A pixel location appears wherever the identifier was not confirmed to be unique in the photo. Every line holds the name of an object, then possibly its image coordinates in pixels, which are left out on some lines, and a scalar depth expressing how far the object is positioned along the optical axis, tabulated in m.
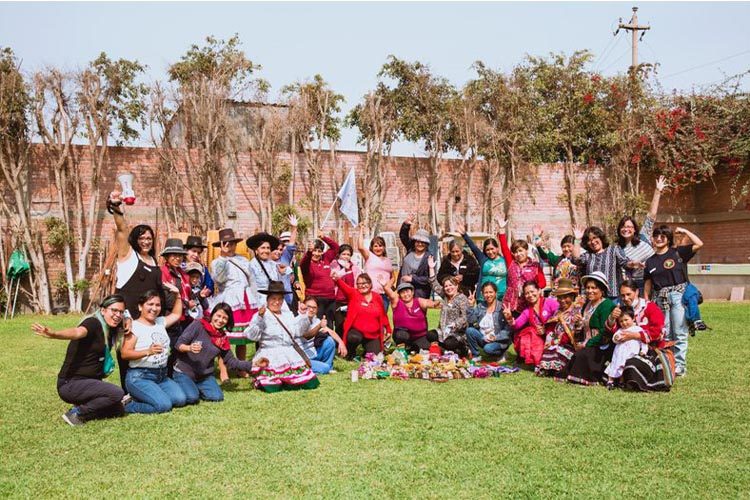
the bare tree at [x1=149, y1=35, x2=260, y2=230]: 16.50
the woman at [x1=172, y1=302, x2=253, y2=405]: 6.34
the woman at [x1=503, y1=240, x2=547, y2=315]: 8.52
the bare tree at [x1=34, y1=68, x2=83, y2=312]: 15.12
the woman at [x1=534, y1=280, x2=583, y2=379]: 7.32
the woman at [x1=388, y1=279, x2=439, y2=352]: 8.76
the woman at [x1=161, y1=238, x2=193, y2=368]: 6.82
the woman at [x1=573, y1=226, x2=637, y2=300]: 7.49
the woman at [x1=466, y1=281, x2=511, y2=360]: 8.25
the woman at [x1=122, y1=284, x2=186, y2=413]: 5.83
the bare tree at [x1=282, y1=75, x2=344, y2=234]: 17.42
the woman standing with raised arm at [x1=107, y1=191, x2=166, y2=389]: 6.03
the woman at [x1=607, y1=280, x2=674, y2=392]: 6.41
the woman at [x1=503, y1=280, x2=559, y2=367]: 7.94
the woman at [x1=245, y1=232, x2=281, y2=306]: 7.97
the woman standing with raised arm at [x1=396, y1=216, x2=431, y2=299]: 9.36
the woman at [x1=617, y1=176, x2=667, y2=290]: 7.52
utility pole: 23.31
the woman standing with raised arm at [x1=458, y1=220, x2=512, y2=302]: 8.89
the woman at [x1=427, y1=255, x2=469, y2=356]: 8.57
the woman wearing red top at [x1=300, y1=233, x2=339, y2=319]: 9.24
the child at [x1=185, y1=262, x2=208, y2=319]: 7.31
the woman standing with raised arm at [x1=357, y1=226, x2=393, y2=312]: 9.42
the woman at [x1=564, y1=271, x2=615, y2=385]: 6.86
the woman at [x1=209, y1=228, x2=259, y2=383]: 7.71
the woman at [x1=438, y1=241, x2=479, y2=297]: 9.36
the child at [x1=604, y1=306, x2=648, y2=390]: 6.57
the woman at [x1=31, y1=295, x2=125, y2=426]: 5.49
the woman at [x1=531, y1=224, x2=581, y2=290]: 8.34
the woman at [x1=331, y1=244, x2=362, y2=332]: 9.27
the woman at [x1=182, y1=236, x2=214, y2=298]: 8.30
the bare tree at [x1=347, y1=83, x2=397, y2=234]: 18.27
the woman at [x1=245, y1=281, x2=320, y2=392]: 6.76
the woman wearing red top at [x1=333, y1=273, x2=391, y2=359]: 8.48
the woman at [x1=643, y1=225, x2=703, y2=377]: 7.19
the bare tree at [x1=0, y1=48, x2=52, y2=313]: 14.84
